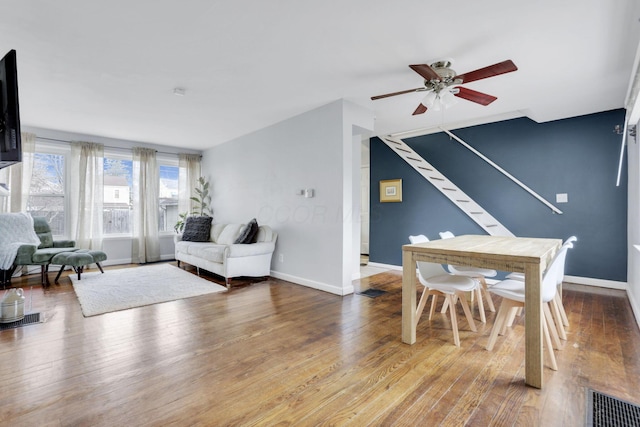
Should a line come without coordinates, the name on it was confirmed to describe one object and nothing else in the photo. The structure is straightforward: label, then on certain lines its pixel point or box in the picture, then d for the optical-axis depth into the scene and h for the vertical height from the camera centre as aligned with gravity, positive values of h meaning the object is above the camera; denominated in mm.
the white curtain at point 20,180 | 4754 +545
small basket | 2758 -880
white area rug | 3363 -959
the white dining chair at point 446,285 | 2420 -562
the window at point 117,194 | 5938 +392
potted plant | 6656 +292
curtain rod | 5163 +1288
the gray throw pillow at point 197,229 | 5582 -264
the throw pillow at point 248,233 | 4559 -274
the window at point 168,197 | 6648 +383
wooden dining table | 1835 -330
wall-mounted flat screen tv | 1735 +581
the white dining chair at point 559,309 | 2451 -807
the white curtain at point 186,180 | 6727 +767
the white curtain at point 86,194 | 5414 +373
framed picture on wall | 5430 +446
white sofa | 4273 -585
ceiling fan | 2457 +1121
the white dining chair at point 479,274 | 2990 -612
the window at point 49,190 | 5195 +414
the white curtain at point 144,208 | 6035 +128
